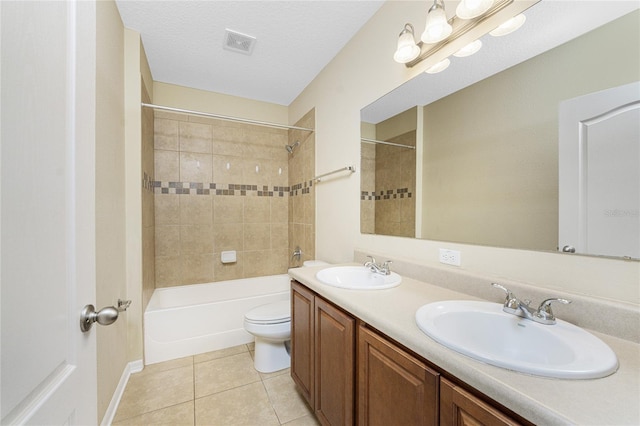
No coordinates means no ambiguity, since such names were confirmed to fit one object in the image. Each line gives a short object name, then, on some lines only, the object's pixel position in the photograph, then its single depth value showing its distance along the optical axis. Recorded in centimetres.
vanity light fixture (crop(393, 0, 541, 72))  102
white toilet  184
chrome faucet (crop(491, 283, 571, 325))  76
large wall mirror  76
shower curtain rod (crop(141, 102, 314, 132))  202
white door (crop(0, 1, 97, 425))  40
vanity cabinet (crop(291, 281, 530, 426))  64
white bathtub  203
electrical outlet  120
